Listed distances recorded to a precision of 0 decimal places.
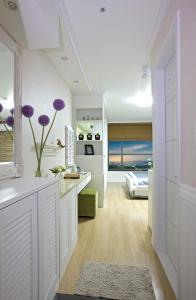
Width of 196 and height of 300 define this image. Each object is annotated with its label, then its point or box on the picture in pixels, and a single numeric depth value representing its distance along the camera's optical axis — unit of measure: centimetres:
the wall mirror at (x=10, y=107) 155
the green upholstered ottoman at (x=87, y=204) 361
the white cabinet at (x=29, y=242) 86
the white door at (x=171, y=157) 197
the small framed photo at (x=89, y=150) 462
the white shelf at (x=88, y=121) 459
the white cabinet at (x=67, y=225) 187
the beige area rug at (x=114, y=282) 163
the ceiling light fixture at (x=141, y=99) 435
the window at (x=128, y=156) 814
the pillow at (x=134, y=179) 548
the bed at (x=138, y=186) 520
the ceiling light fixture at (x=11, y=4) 133
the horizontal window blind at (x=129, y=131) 791
